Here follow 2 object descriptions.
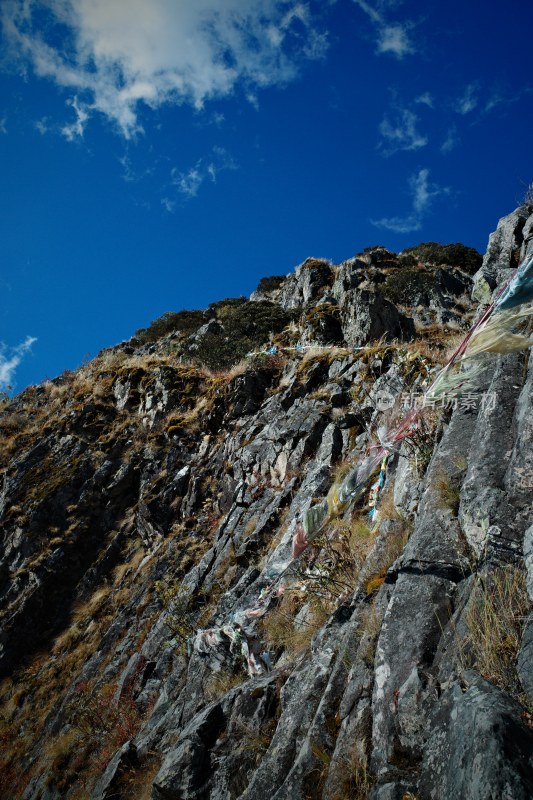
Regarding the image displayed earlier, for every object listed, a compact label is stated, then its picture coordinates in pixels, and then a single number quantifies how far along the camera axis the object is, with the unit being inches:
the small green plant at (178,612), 353.4
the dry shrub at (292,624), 232.4
